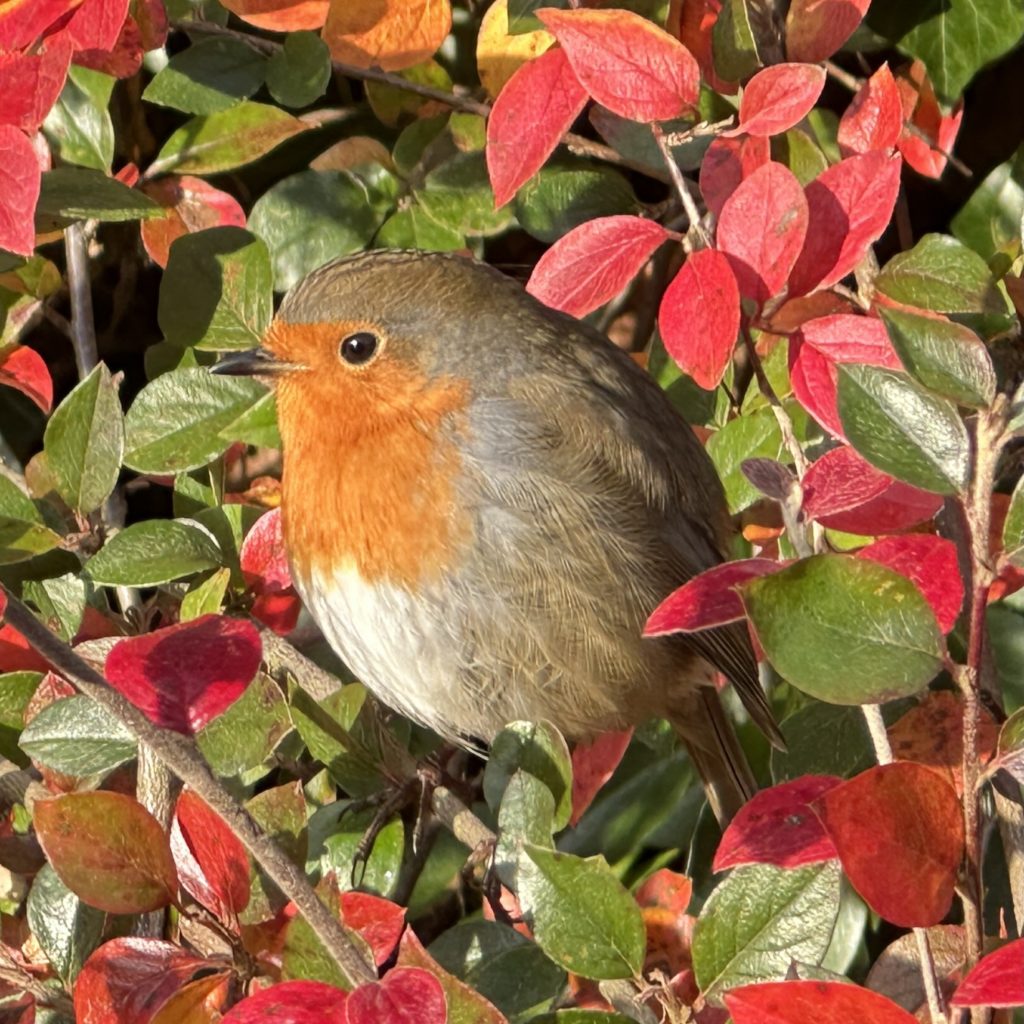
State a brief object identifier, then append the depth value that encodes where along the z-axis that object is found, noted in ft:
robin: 10.68
